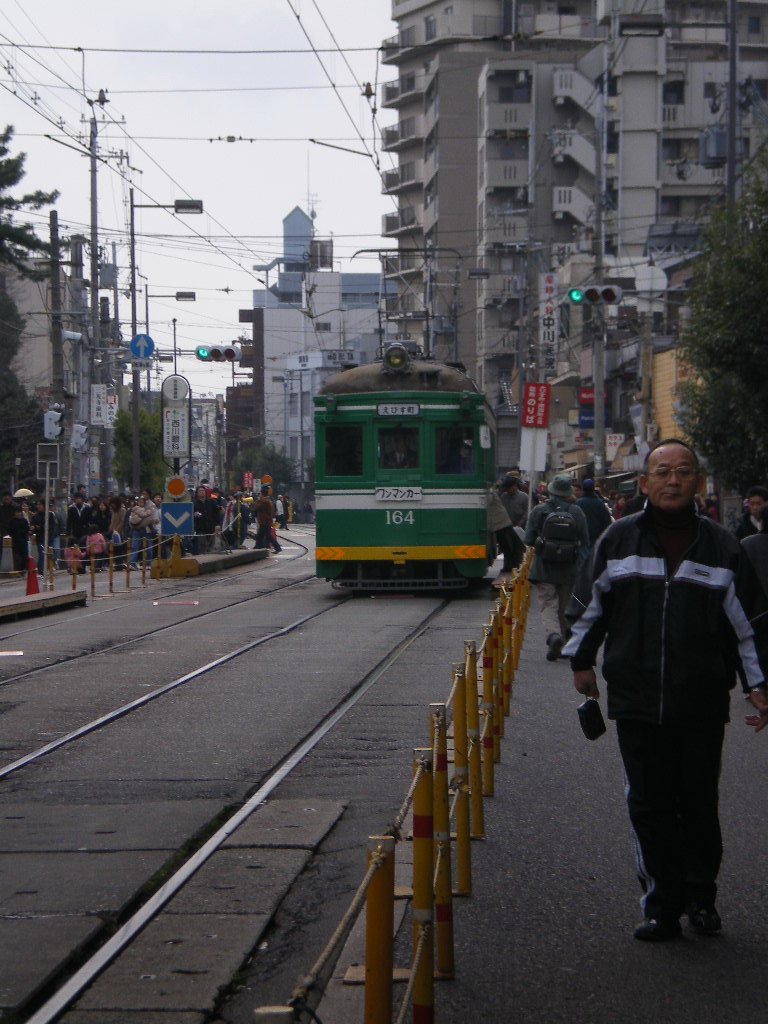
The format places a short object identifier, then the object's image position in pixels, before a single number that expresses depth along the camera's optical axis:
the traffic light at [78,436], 49.22
